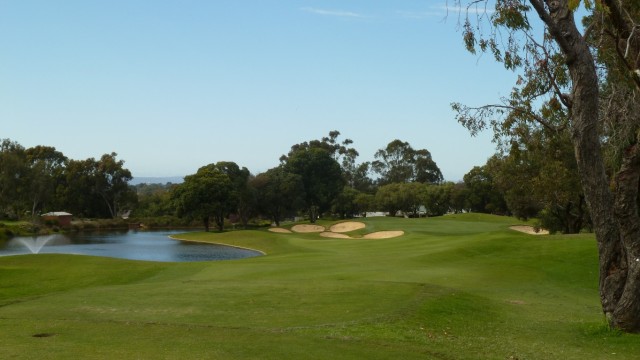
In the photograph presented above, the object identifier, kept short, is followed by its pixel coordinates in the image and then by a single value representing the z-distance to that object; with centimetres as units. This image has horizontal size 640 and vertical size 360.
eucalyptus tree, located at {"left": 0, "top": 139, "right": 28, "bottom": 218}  8312
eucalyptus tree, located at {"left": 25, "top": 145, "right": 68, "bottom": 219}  8764
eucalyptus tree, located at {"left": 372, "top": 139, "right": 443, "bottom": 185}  14138
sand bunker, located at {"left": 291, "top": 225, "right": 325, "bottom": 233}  6984
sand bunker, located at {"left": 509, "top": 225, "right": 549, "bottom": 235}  5806
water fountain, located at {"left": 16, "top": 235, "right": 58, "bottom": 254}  5208
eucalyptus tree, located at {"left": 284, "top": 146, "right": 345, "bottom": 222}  8625
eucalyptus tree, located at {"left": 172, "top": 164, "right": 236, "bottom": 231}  7419
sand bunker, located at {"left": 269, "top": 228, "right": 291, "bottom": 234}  6925
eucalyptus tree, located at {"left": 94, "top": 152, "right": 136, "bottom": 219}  9906
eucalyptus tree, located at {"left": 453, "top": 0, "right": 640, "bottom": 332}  1204
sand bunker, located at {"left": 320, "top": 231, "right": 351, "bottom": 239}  6166
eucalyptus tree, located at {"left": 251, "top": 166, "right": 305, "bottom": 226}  8144
